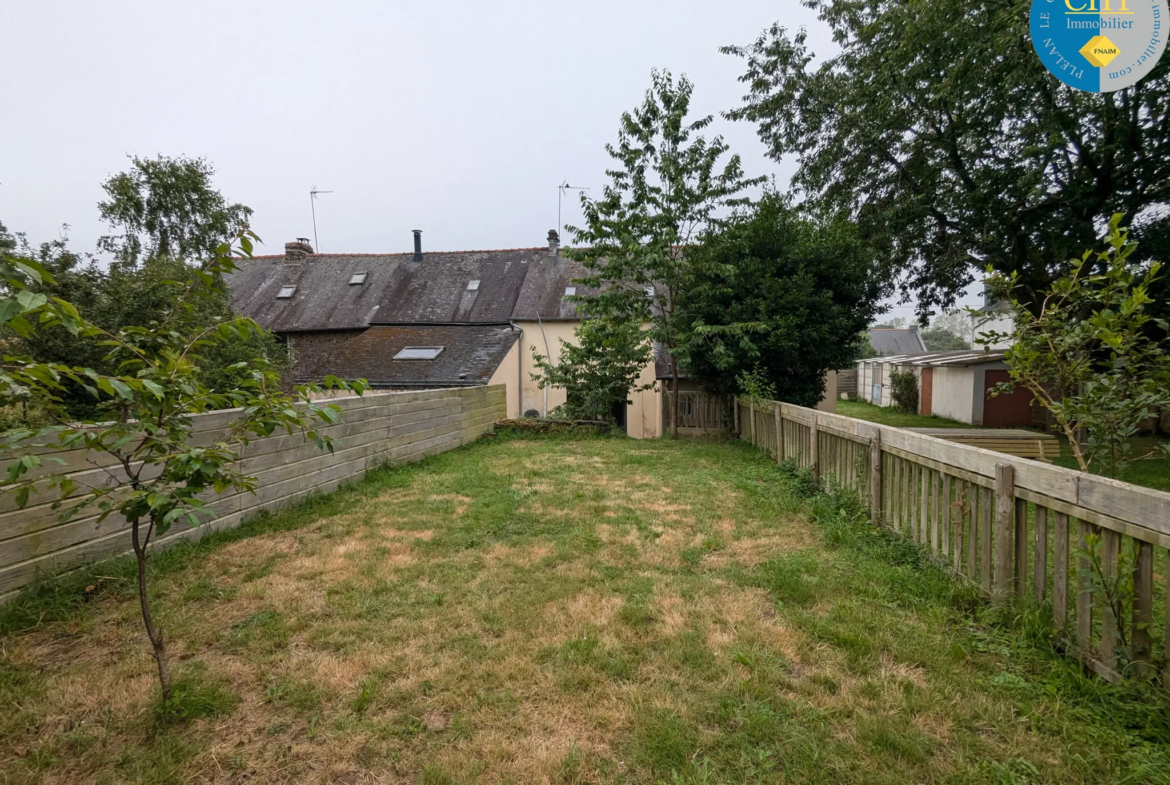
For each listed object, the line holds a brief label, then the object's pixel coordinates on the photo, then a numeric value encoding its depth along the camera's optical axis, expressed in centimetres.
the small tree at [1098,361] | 252
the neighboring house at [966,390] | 1576
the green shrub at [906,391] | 2178
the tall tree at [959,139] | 858
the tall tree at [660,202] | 1069
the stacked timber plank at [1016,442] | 870
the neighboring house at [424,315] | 1573
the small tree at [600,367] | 1172
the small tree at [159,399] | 165
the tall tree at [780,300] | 998
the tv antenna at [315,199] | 2244
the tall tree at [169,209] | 1598
